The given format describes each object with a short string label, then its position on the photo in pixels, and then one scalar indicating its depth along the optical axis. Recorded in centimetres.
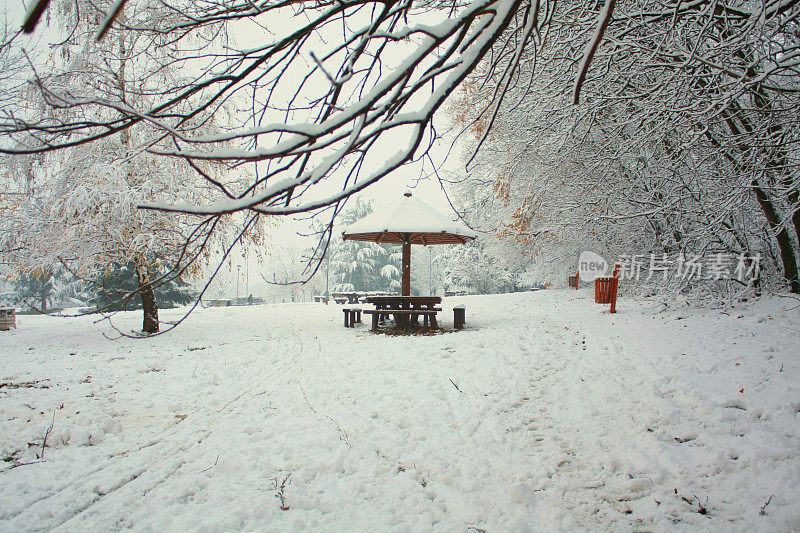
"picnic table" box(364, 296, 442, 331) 941
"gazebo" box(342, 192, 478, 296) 908
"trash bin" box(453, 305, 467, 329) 960
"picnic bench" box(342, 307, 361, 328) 1072
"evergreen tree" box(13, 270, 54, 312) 3338
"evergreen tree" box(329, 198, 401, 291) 3903
